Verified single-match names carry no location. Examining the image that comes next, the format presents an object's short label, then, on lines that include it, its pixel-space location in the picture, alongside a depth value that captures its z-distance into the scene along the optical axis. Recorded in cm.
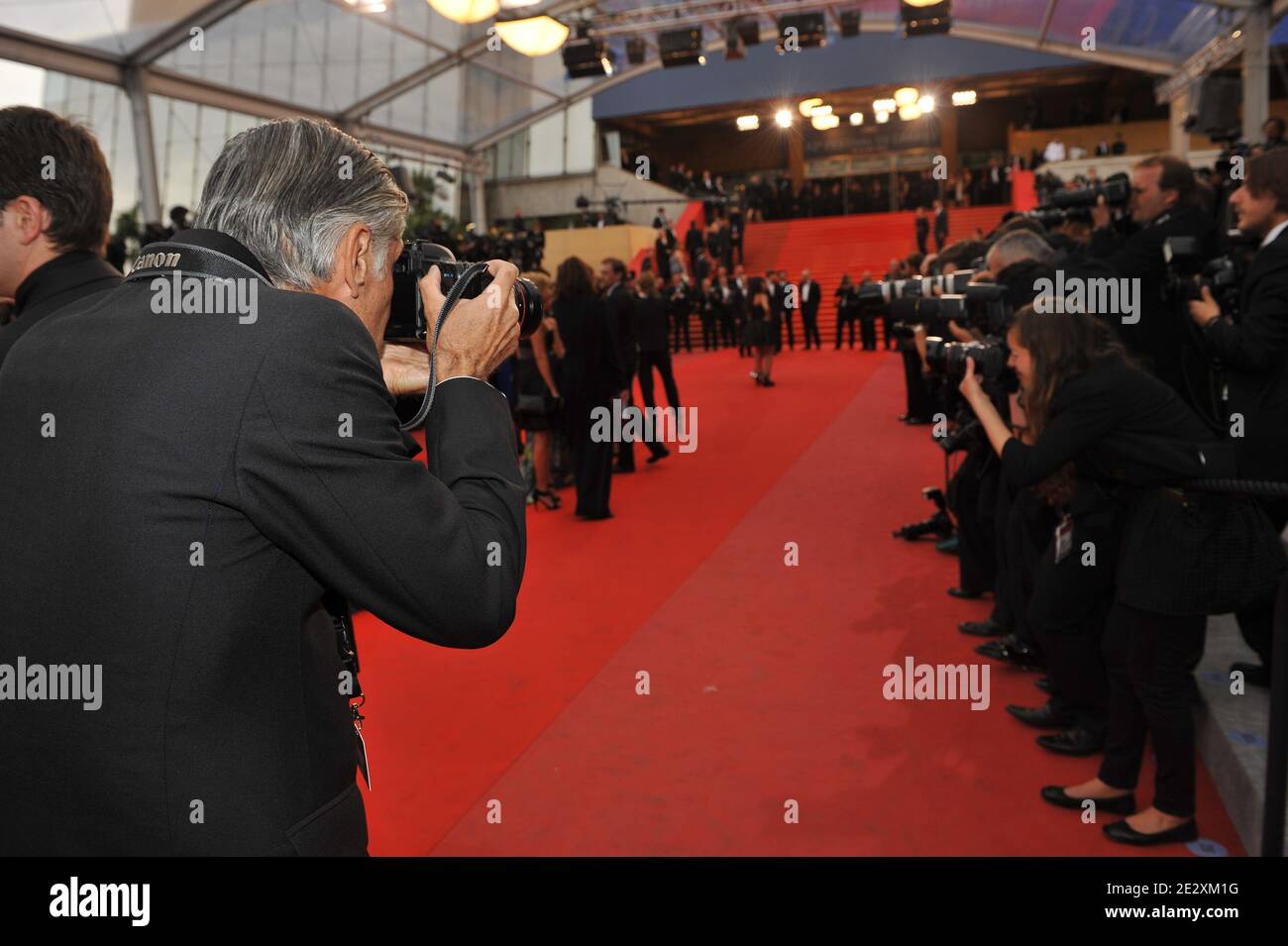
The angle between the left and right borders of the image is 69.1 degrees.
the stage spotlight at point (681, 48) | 1656
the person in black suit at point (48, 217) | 159
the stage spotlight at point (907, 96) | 1781
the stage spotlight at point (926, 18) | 1360
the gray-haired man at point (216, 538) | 87
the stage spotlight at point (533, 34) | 1231
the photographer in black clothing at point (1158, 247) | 385
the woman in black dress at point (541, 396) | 633
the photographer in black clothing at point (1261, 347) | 293
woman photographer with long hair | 234
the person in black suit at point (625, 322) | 667
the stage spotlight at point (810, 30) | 1550
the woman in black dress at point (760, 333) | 1188
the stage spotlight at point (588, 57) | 1596
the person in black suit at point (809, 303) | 1664
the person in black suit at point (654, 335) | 892
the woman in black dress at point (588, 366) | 614
